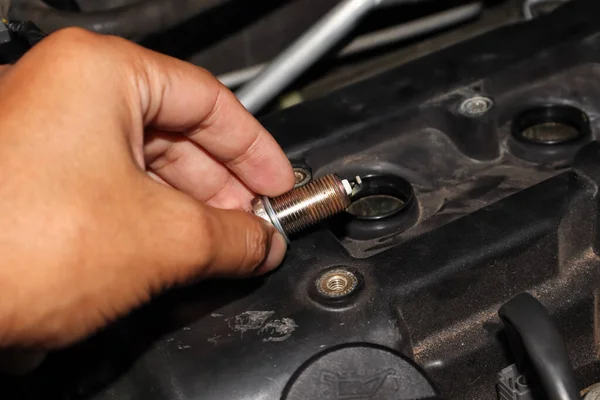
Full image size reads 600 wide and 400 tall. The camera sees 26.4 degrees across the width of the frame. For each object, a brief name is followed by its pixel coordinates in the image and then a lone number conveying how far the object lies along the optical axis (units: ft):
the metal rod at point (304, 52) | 1.77
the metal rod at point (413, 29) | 2.15
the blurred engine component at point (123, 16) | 1.86
